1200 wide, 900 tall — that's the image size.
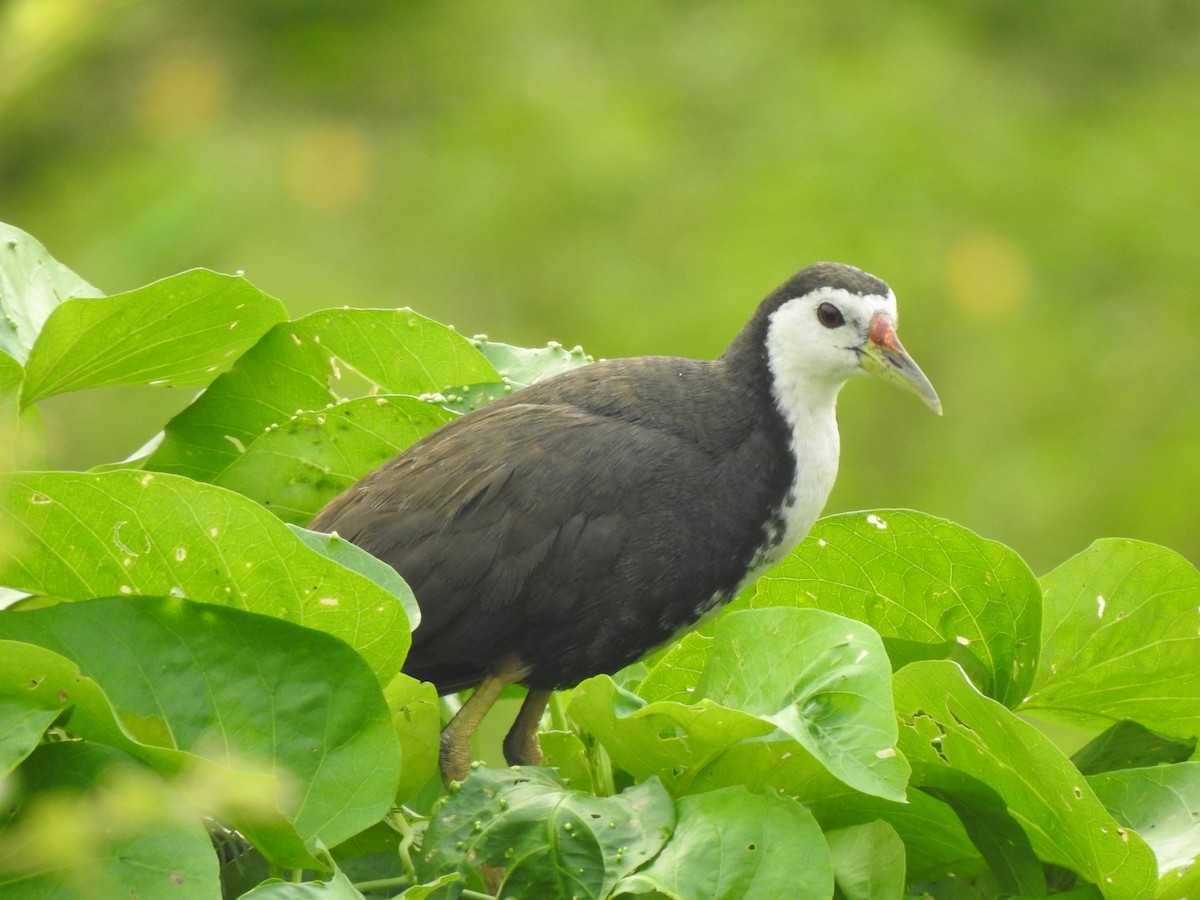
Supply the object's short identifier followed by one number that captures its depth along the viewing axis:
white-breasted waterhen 7.08
